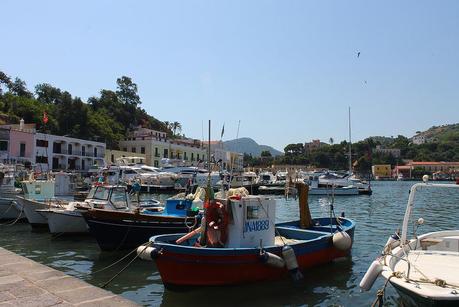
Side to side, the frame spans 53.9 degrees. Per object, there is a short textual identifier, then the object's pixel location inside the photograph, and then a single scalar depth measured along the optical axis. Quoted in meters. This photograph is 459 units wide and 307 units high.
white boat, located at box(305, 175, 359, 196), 60.21
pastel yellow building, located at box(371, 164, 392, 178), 184.50
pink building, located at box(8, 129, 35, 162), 57.84
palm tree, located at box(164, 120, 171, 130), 143.81
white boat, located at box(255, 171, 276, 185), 71.04
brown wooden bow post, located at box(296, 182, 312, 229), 17.27
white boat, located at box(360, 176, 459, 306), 7.68
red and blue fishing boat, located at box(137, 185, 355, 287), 11.91
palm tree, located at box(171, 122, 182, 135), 151.76
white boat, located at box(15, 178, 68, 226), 24.45
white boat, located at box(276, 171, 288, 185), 77.03
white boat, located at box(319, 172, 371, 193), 65.11
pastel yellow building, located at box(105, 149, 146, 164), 82.06
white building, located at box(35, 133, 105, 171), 63.66
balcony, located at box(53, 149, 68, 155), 69.70
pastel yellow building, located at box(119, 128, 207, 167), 89.25
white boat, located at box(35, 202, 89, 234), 21.72
